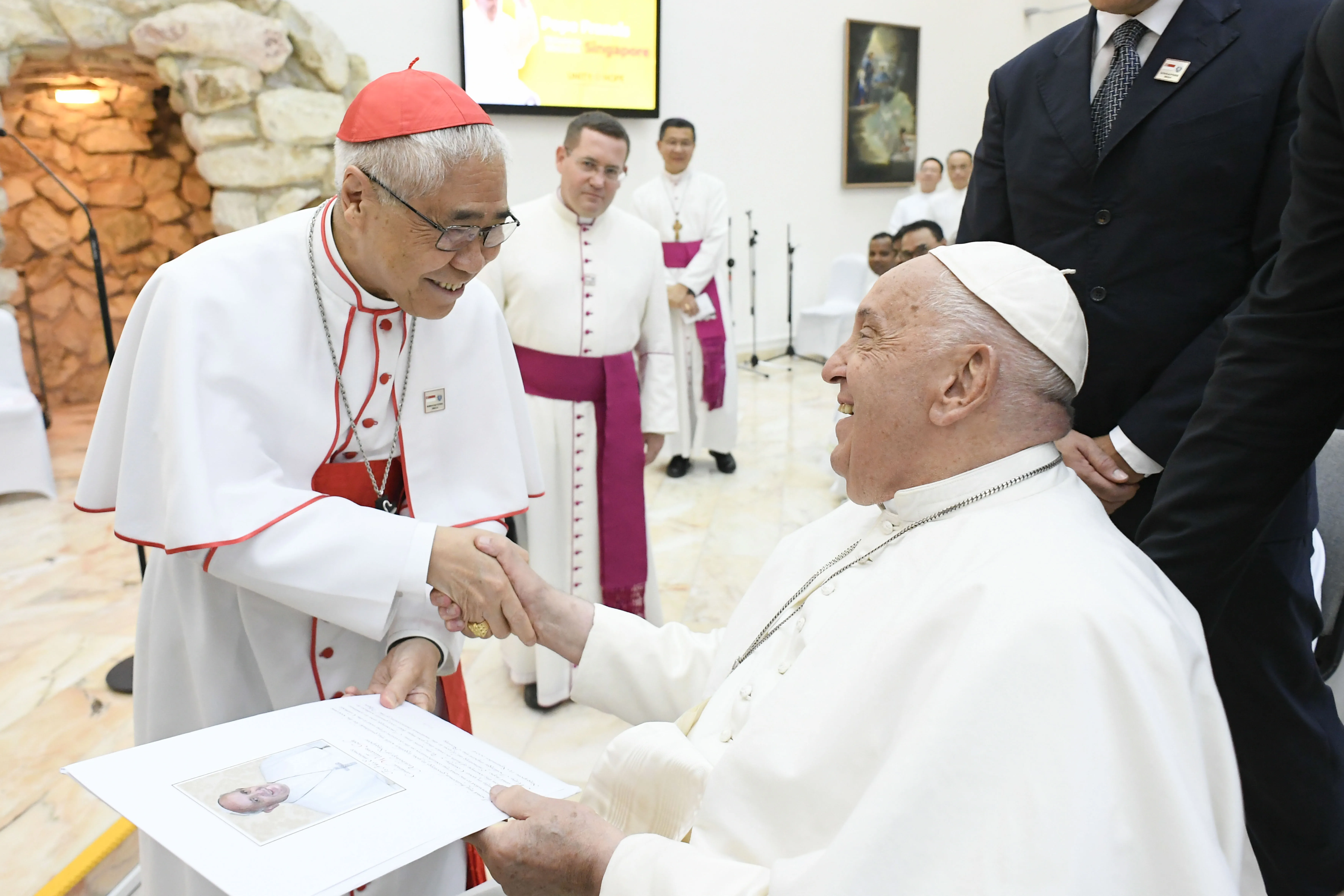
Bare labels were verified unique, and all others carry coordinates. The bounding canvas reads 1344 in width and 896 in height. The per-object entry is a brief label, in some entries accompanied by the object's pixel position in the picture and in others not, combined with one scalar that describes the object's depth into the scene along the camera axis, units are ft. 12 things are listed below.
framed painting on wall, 36.47
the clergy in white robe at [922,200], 32.73
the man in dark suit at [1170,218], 5.88
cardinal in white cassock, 5.14
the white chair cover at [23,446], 18.99
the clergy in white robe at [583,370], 11.67
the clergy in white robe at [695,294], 21.61
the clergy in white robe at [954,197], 30.58
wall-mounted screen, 27.25
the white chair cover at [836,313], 34.55
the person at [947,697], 3.58
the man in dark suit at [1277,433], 4.66
